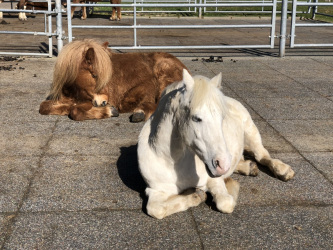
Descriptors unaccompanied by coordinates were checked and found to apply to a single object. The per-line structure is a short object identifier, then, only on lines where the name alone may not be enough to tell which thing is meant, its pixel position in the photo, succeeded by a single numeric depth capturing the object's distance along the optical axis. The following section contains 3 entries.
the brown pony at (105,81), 5.09
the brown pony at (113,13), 17.73
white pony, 2.55
